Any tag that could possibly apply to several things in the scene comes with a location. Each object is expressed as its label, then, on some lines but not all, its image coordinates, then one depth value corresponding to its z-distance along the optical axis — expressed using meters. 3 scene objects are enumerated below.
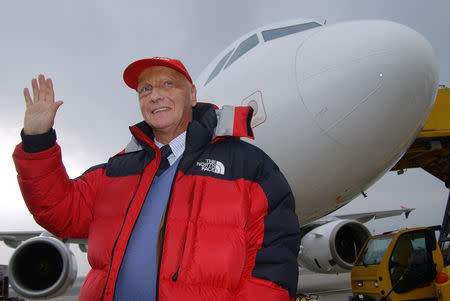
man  1.42
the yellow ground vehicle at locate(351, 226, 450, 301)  4.99
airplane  2.83
